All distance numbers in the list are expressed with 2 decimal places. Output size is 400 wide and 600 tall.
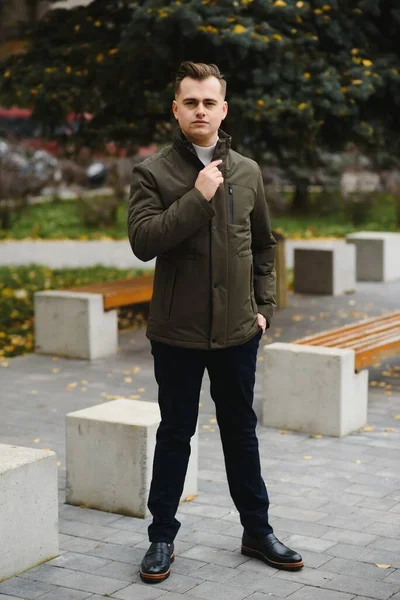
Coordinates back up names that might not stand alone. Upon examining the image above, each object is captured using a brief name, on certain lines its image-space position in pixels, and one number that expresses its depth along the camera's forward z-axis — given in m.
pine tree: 10.12
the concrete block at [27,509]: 4.95
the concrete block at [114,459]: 5.81
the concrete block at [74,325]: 10.27
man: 4.66
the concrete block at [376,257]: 15.43
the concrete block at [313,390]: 7.46
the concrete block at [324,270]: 14.03
